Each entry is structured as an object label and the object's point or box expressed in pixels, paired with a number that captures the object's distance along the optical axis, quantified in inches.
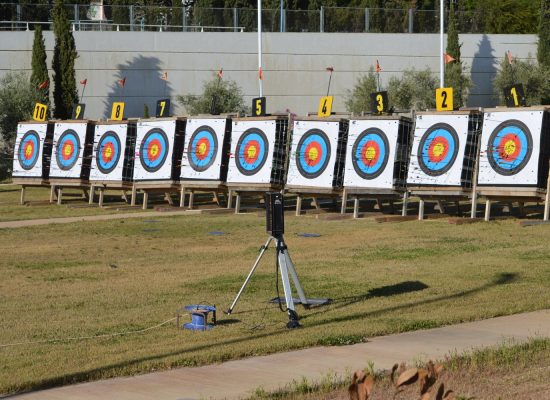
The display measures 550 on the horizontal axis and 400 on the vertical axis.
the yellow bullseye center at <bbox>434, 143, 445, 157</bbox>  962.8
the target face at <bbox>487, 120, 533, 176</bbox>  914.7
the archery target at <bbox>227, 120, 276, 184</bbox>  1080.8
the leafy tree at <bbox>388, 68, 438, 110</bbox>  2081.7
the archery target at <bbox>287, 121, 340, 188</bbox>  1033.5
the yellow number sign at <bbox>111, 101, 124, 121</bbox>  1292.1
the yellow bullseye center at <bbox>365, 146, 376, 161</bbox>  1001.5
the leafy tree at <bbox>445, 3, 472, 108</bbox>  2095.2
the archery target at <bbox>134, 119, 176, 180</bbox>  1166.3
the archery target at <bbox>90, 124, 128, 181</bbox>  1220.5
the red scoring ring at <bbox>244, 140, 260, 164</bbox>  1093.1
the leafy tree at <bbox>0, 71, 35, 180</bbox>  1744.6
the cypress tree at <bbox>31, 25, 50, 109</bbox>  1820.9
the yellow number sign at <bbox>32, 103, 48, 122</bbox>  1344.7
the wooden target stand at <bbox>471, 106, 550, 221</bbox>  896.9
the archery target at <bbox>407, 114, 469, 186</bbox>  951.6
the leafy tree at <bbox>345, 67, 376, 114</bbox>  2026.3
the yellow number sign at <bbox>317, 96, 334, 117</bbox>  1096.2
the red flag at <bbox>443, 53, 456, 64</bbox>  1691.7
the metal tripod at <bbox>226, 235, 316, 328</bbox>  464.4
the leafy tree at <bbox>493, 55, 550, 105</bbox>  2127.2
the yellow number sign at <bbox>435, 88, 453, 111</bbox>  978.7
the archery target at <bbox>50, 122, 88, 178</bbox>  1263.5
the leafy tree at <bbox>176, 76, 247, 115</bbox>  1971.0
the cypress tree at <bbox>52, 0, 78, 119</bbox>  1845.5
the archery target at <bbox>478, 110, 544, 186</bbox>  908.0
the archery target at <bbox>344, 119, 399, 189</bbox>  988.6
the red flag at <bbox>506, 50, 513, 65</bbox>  2112.5
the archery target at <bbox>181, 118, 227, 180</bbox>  1125.7
